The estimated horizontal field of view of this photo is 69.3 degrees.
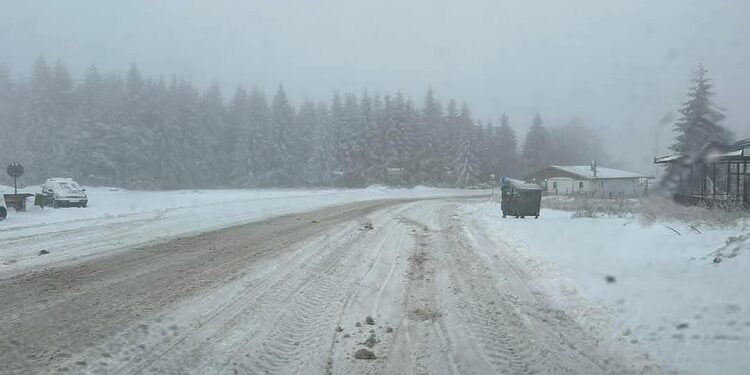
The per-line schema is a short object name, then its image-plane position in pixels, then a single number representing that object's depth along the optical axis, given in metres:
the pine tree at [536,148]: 77.25
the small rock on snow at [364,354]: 4.99
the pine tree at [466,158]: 75.88
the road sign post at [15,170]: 26.08
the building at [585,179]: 66.44
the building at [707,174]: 21.84
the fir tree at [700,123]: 24.59
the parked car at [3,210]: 18.67
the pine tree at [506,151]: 83.75
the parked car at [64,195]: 26.28
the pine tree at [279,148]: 72.81
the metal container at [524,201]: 21.14
